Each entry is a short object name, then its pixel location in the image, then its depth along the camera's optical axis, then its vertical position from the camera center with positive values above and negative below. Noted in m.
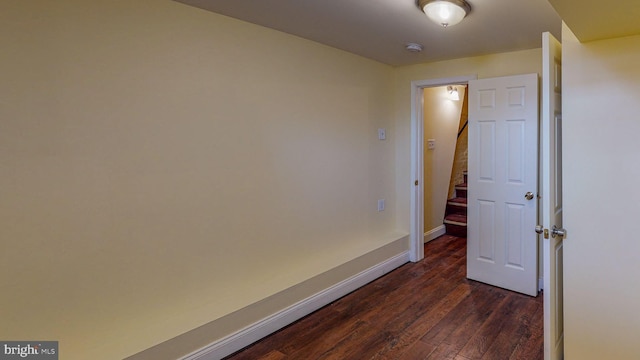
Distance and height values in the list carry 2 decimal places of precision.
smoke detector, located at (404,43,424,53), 2.95 +1.20
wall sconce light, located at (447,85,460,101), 4.90 +1.31
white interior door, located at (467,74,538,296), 2.98 -0.02
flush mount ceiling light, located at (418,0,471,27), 1.98 +1.03
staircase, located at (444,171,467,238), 4.97 -0.51
